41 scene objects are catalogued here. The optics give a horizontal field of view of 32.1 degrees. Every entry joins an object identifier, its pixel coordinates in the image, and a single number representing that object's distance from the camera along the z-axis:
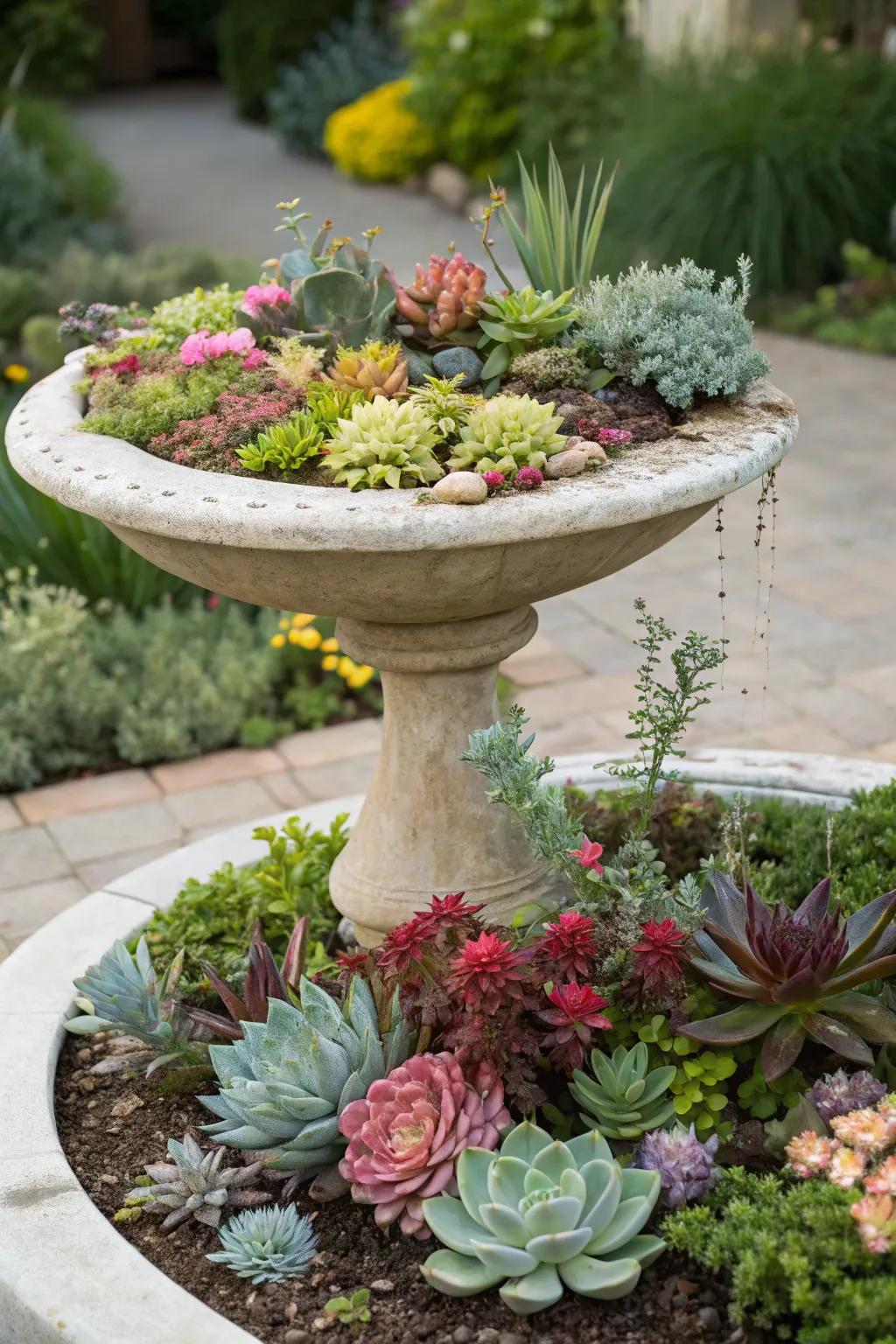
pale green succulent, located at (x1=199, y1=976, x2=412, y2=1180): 2.35
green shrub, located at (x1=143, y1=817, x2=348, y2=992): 3.06
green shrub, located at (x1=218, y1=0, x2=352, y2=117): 15.26
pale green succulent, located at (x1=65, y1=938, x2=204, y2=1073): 2.62
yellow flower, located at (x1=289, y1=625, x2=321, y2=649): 4.54
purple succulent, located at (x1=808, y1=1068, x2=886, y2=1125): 2.29
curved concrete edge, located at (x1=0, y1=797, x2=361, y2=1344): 2.10
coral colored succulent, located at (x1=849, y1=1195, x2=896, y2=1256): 1.97
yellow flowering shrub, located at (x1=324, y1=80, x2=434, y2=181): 12.24
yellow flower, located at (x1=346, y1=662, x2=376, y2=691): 4.54
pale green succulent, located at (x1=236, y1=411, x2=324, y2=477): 2.47
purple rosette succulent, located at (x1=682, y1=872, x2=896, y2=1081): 2.30
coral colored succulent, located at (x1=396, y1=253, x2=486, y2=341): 2.80
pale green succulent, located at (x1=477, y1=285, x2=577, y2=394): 2.72
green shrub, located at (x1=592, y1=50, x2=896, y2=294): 8.57
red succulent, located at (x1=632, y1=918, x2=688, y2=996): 2.33
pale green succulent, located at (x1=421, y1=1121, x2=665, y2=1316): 2.07
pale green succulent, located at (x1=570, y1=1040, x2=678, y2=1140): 2.33
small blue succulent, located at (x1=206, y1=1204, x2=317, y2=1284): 2.26
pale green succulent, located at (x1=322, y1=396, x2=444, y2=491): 2.37
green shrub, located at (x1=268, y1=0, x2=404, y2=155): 13.80
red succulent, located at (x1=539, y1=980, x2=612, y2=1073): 2.29
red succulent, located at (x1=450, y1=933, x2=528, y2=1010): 2.26
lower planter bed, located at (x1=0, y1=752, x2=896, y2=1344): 2.11
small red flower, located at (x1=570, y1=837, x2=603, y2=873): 2.38
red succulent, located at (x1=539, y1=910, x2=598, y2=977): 2.35
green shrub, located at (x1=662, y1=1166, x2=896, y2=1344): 1.94
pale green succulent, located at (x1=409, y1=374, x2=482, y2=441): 2.51
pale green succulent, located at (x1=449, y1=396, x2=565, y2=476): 2.38
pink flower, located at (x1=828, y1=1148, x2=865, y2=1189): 2.10
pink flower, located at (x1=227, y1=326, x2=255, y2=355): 2.84
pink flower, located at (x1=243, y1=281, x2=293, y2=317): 2.94
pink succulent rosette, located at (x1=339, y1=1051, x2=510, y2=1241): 2.26
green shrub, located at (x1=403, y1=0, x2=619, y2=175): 10.98
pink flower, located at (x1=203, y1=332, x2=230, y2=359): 2.83
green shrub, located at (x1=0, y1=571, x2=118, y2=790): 4.33
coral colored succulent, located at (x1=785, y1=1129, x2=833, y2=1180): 2.17
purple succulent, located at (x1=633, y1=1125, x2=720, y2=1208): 2.24
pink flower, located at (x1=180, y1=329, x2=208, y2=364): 2.83
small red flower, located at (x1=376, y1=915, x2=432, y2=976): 2.40
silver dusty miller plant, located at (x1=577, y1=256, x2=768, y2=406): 2.61
